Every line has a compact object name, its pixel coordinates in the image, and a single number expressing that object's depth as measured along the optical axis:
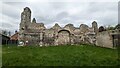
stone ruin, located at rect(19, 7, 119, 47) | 10.30
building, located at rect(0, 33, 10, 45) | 12.67
